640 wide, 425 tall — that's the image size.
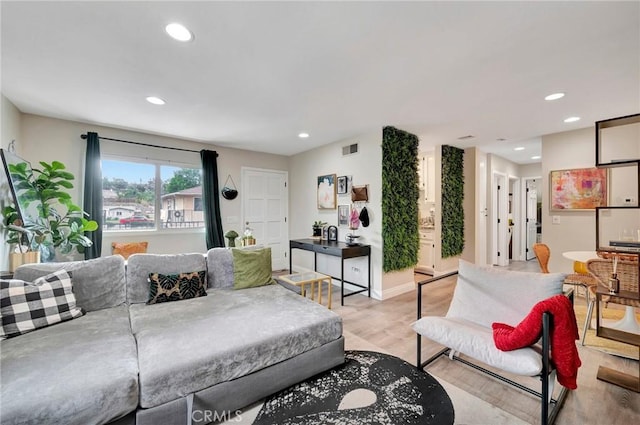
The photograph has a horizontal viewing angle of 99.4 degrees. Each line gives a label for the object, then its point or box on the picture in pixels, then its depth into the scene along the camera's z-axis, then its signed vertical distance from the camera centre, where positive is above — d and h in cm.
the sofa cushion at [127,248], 391 -53
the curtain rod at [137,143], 374 +106
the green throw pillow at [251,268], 289 -63
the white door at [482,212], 547 -5
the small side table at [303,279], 309 -82
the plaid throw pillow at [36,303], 182 -65
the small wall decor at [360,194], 415 +26
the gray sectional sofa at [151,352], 134 -85
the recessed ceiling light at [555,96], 278 +118
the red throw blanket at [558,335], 157 -75
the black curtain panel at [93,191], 372 +29
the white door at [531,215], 686 -15
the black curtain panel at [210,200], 477 +19
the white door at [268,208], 541 +6
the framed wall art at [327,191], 479 +34
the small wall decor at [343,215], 457 -8
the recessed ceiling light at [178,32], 176 +120
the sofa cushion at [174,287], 250 -71
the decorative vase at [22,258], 260 -45
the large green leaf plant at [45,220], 276 -9
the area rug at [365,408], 166 -129
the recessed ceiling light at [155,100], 289 +121
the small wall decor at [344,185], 450 +43
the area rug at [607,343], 239 -127
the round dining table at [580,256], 290 -52
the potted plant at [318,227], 487 -31
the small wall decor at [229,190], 502 +39
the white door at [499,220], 598 -24
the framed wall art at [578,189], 388 +30
